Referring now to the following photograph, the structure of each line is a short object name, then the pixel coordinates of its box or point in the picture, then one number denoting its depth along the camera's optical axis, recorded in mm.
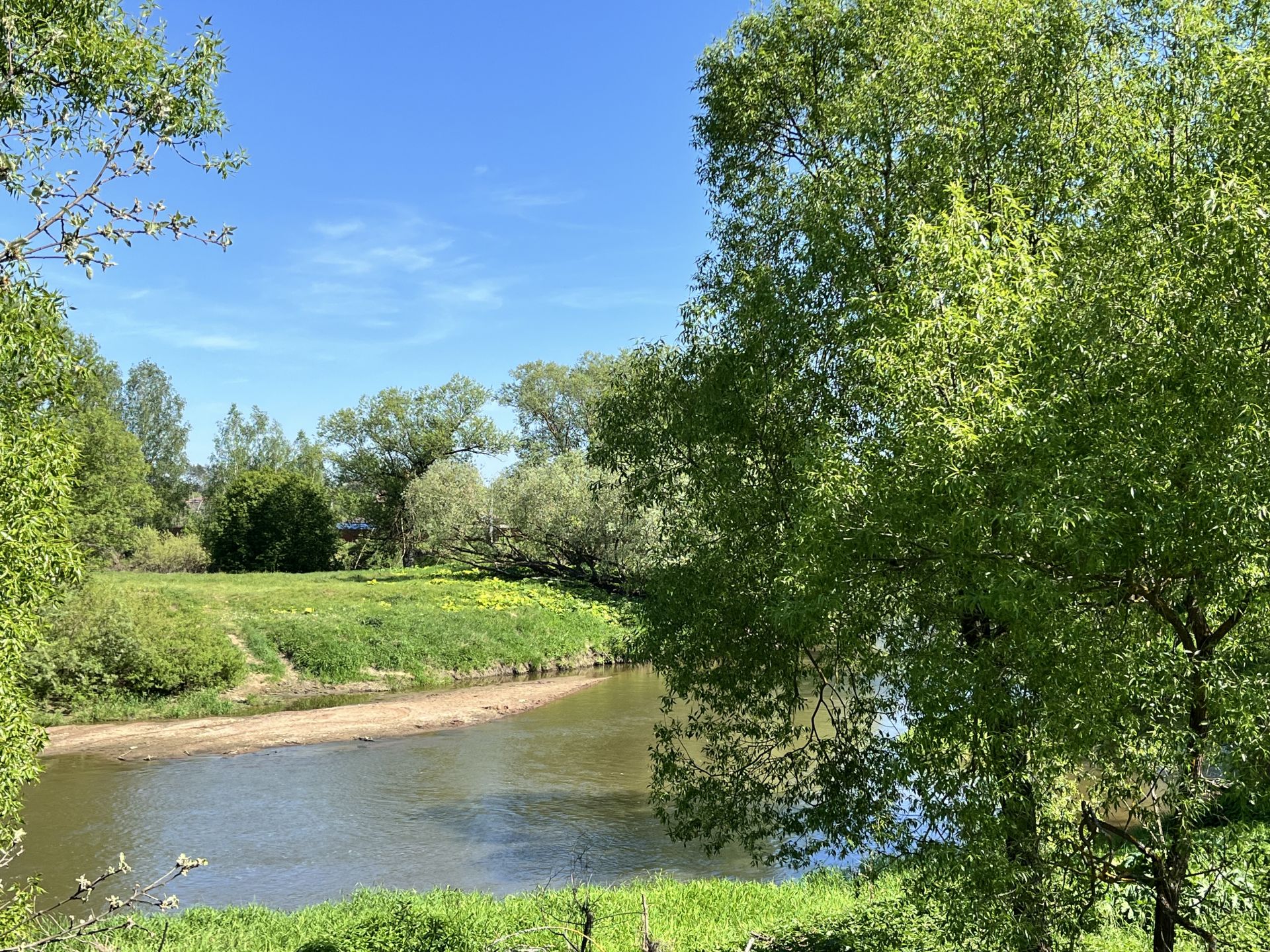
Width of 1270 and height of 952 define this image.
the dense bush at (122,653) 22750
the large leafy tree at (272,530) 56938
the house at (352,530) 69188
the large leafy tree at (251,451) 80938
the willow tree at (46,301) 6387
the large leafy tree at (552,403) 69250
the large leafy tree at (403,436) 57125
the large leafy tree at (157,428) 68938
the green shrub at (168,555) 53812
